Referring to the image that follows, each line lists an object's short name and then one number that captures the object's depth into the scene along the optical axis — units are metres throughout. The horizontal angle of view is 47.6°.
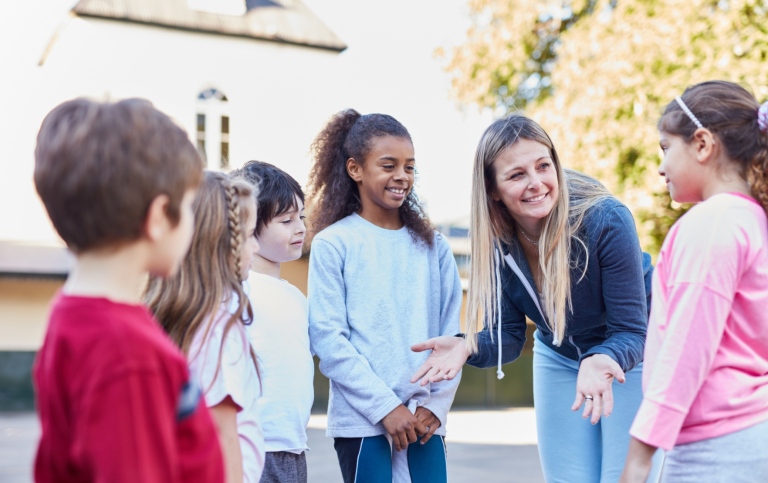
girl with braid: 1.90
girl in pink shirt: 1.80
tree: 8.80
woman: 2.73
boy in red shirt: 1.17
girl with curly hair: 2.91
